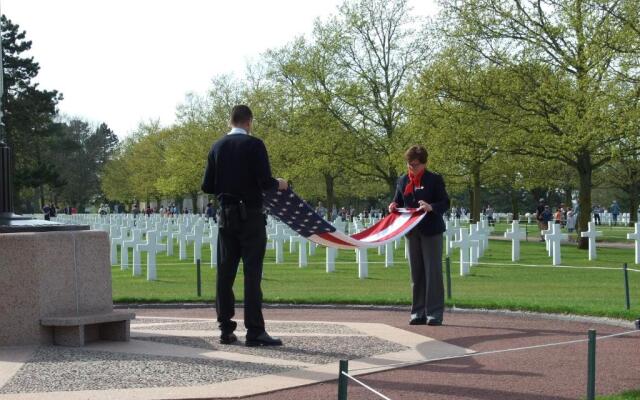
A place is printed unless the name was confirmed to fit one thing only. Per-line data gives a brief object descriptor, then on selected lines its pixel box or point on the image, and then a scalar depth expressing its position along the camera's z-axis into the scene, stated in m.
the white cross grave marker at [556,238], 22.36
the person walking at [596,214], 68.62
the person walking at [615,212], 65.62
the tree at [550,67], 28.33
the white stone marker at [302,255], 22.34
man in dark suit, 8.55
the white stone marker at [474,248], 21.58
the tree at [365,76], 44.53
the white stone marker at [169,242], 29.14
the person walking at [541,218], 42.30
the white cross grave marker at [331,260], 20.80
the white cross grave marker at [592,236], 24.59
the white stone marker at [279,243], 24.44
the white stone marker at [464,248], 19.70
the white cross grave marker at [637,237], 22.41
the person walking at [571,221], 44.38
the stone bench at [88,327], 8.57
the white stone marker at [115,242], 24.97
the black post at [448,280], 13.75
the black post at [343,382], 4.32
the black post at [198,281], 14.86
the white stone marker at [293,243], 25.40
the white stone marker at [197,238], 23.80
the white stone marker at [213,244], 22.05
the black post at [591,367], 5.89
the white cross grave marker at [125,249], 23.05
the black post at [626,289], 11.95
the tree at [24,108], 53.45
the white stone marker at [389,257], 22.17
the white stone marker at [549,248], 26.43
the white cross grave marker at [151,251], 19.70
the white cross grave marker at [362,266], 19.15
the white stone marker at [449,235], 26.01
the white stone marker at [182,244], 26.36
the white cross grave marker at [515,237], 23.73
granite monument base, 8.58
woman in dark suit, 10.54
